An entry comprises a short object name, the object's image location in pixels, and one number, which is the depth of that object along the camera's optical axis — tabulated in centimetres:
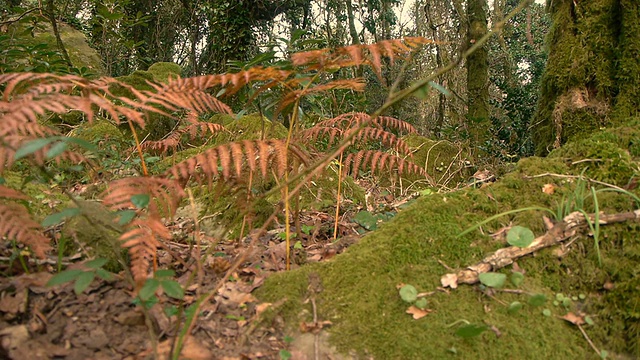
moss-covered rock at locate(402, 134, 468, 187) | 527
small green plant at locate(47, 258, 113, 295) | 134
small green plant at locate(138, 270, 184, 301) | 131
